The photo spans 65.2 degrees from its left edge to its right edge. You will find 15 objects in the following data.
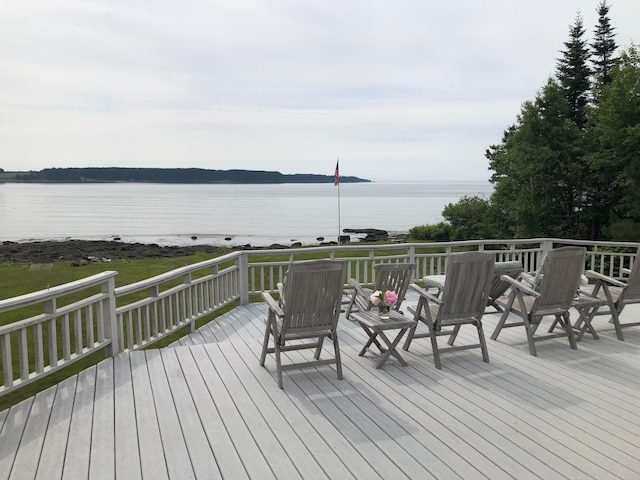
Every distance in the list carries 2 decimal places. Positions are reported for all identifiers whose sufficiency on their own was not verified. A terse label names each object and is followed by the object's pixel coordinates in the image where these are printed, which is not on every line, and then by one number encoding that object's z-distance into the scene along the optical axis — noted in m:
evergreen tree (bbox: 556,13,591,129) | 27.14
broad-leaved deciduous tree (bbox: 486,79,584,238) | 24.25
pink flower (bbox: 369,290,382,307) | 4.65
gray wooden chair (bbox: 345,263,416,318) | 5.21
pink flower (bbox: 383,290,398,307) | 4.60
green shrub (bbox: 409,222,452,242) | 33.41
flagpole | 14.60
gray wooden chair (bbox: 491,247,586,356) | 4.91
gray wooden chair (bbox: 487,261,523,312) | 5.97
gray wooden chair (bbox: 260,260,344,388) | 4.05
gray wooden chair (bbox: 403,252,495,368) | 4.55
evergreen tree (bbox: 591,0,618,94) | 27.45
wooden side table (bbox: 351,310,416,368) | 4.47
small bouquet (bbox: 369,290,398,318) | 4.61
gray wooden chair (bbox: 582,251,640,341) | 5.49
